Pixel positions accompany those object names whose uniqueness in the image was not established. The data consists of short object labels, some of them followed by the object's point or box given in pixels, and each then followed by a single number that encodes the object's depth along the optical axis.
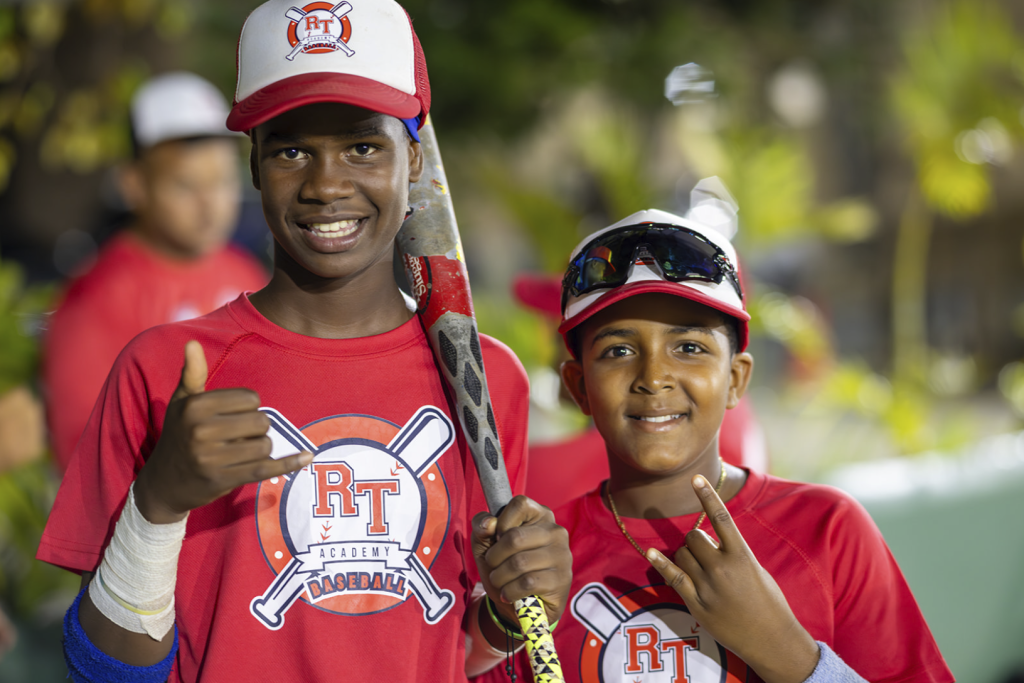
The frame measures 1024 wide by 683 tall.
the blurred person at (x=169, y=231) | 3.87
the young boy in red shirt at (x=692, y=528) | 1.72
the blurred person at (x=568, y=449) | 2.81
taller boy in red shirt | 1.62
